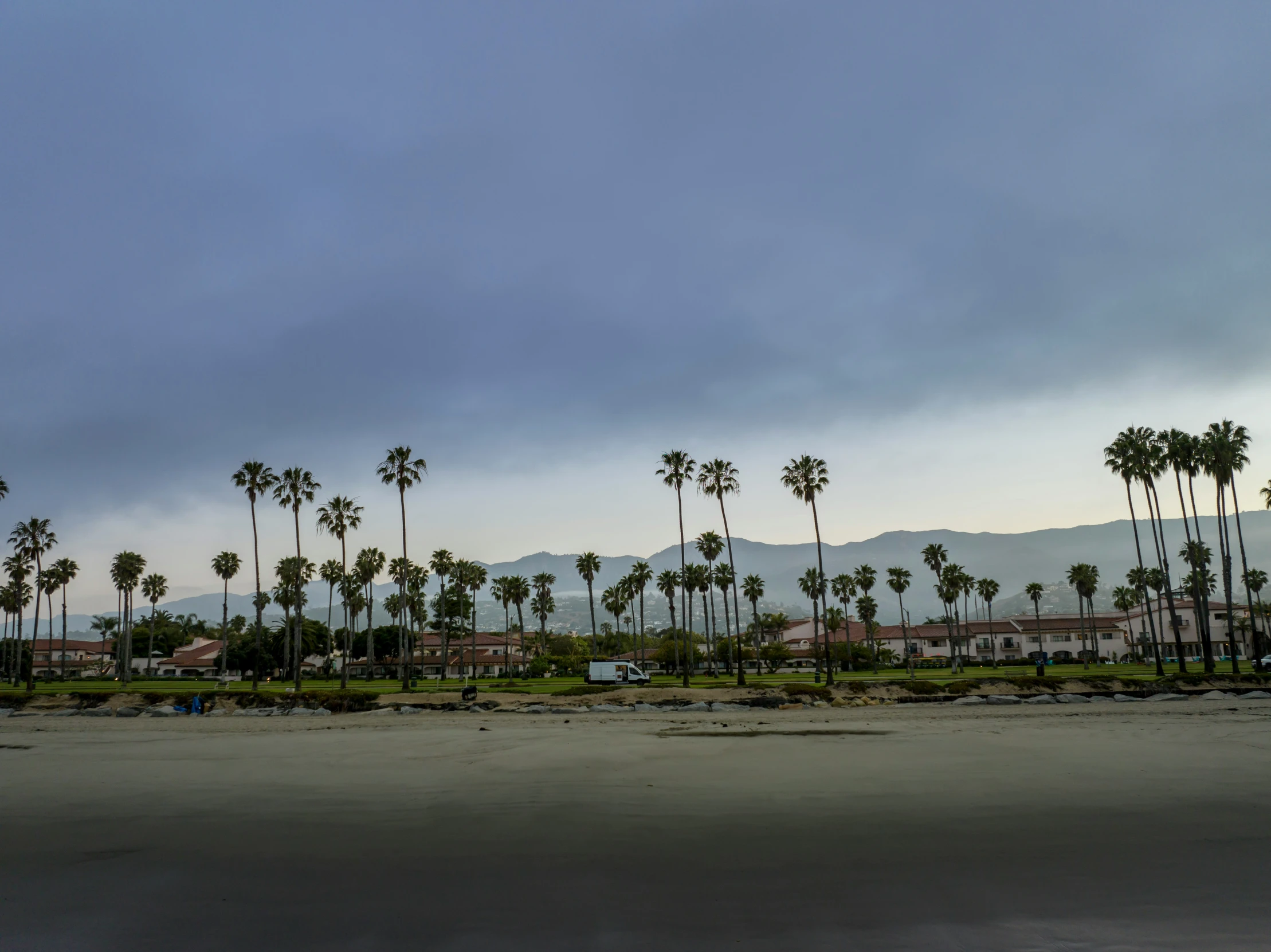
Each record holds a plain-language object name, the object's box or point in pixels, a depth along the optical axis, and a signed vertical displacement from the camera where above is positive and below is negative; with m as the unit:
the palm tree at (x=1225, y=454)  63.19 +8.05
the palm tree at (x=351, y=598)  98.49 +1.05
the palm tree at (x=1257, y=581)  112.47 -4.87
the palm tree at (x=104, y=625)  170.00 -0.88
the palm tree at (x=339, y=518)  71.12 +8.29
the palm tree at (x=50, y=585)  98.06 +5.09
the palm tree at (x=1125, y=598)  141.75 -7.76
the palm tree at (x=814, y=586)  69.18 -1.15
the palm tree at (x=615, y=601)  120.62 -1.90
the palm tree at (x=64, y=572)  98.00 +6.62
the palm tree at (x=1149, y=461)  64.56 +7.99
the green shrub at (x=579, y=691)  48.63 -6.66
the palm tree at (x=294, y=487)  67.25 +10.79
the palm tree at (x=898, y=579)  112.00 -1.16
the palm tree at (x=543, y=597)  127.12 -0.56
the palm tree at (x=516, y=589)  117.94 +0.95
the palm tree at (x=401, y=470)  63.56 +11.11
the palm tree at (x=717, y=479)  68.06 +9.26
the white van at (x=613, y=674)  64.94 -7.21
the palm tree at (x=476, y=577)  106.38 +3.03
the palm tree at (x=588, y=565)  118.81 +4.08
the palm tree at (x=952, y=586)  106.50 -2.54
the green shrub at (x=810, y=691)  43.09 -6.61
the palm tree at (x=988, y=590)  127.38 -4.07
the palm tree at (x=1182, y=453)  64.06 +8.50
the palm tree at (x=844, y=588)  119.00 -2.08
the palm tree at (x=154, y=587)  118.56 +4.75
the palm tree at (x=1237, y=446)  63.59 +8.70
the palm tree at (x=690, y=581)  84.00 +0.53
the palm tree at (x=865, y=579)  111.31 -0.76
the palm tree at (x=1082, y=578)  116.50 -2.78
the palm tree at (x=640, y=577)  117.25 +1.69
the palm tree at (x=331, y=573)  104.62 +4.79
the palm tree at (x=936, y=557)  111.38 +1.78
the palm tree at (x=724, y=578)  91.79 +0.60
